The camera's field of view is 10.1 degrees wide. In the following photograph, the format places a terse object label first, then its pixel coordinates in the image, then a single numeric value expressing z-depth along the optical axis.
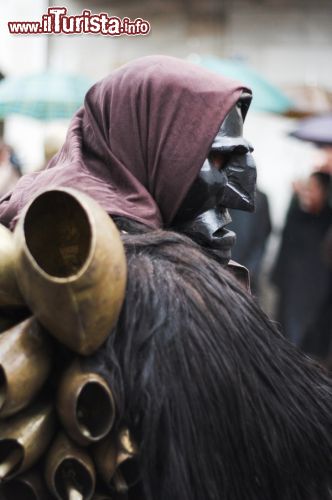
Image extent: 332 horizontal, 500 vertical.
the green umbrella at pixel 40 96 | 11.58
